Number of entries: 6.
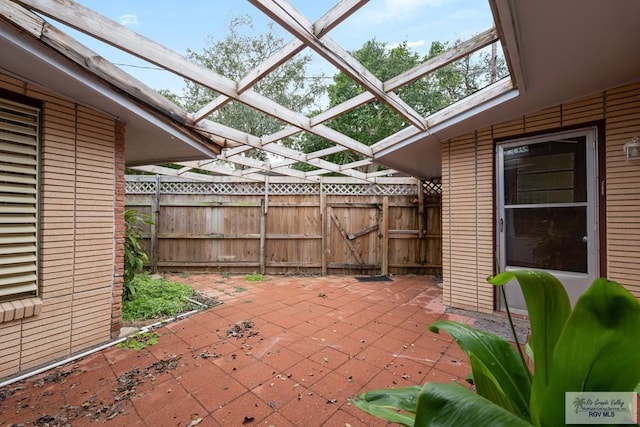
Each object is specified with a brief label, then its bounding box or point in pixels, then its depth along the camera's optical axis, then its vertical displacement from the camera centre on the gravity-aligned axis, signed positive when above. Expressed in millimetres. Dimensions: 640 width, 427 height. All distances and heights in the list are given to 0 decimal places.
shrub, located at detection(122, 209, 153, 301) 3752 -595
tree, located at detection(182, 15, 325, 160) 7609 +4145
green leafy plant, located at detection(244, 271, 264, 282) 5569 -1294
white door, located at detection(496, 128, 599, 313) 2821 +115
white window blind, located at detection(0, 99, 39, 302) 2242 +130
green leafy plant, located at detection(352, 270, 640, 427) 546 -328
